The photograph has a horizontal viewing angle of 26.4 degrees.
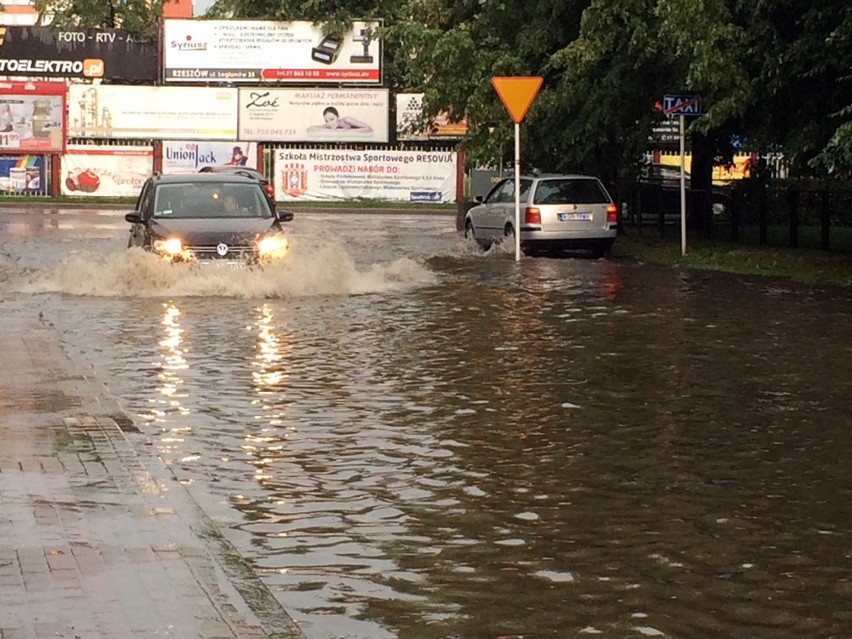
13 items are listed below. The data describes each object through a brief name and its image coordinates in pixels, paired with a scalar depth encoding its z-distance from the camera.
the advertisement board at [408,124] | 65.06
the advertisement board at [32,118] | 63.38
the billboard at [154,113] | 65.00
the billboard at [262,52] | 65.75
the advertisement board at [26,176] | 63.06
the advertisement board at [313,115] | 65.31
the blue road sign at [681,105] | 28.38
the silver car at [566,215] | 30.44
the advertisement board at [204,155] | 64.04
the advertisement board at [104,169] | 63.41
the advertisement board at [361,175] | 64.25
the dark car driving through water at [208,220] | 20.89
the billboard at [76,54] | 67.00
